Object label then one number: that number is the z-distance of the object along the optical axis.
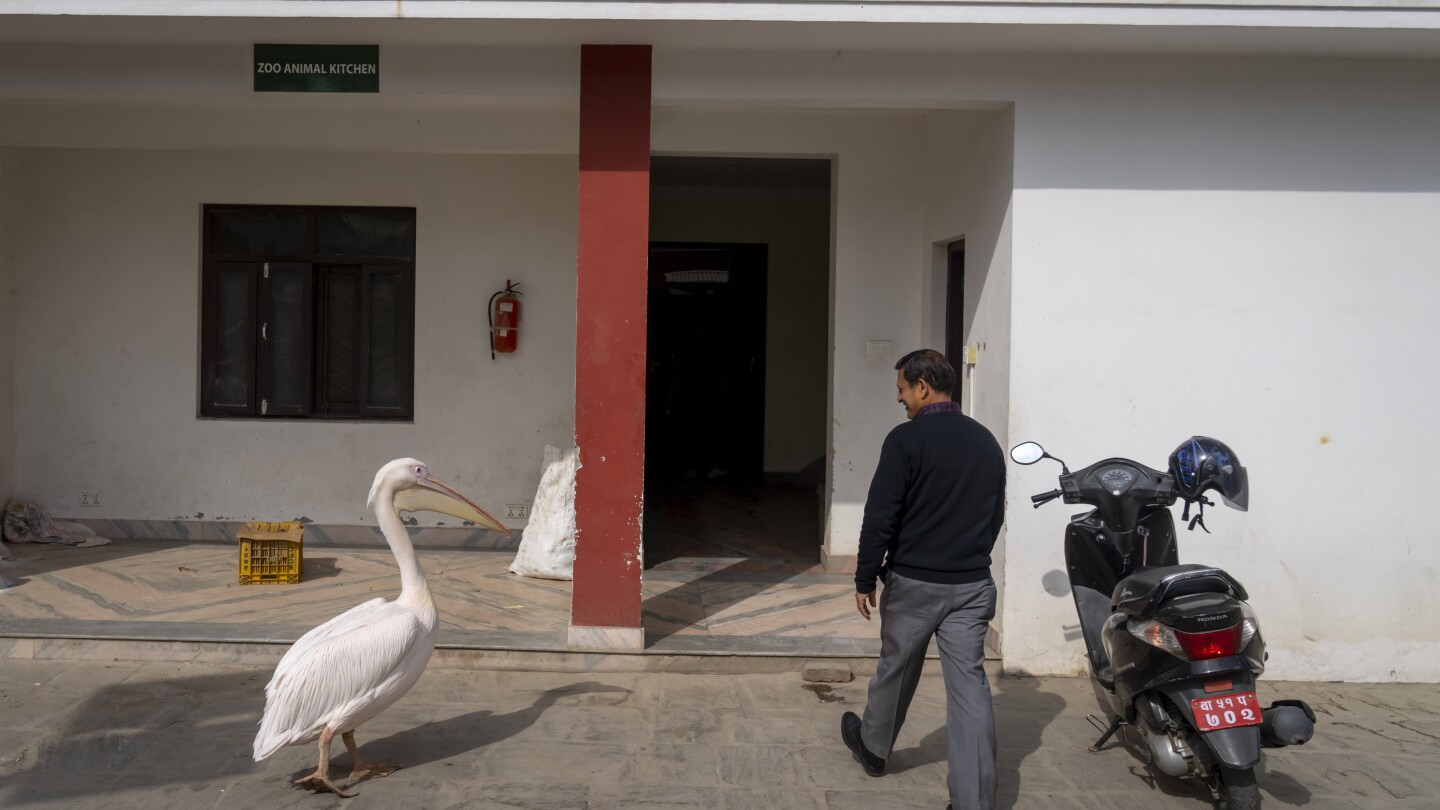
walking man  4.36
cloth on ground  8.84
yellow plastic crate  7.76
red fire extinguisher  9.08
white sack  8.16
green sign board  6.49
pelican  4.47
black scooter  4.29
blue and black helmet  4.93
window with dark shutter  9.26
